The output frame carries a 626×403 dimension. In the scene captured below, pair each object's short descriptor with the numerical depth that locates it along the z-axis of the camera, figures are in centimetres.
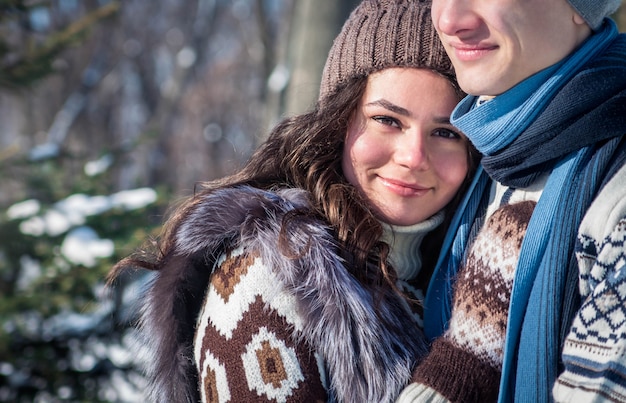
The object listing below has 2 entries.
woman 153
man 141
